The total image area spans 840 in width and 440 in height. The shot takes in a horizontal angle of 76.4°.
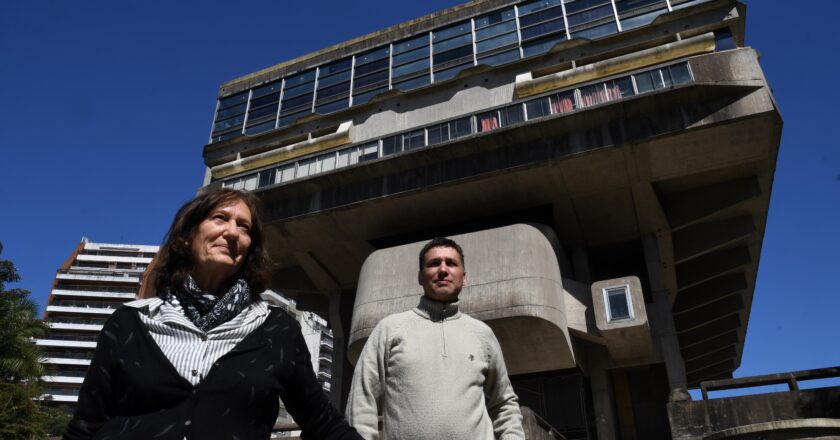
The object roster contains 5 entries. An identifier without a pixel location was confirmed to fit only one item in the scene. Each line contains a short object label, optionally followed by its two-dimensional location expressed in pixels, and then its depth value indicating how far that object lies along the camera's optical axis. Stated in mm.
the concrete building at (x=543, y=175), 17422
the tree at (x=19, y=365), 17062
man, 3023
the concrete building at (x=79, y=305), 66688
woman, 1716
